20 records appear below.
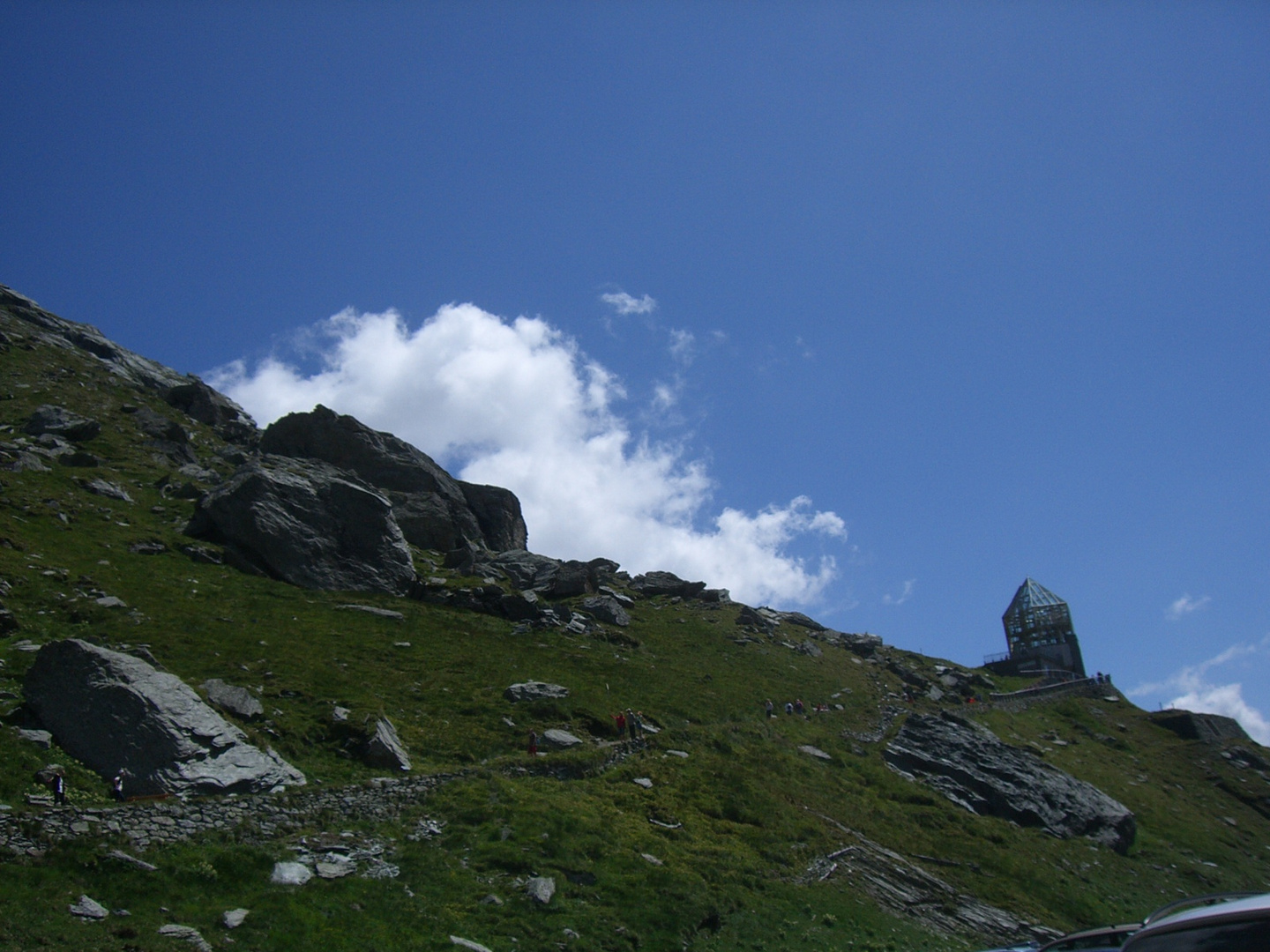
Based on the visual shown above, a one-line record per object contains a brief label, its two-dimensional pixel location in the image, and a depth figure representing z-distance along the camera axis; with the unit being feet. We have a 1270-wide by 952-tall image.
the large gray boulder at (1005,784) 149.28
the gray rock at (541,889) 70.69
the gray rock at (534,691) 138.00
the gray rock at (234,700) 99.81
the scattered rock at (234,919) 55.88
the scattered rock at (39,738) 77.20
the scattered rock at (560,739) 119.44
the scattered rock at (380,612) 171.42
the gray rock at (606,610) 215.28
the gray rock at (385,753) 98.22
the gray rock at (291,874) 63.46
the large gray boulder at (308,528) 183.42
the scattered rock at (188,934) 52.49
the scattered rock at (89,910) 52.85
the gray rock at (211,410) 301.02
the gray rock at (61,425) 213.46
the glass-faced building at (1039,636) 313.12
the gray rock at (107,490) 188.14
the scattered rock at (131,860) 59.88
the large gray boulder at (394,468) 260.83
